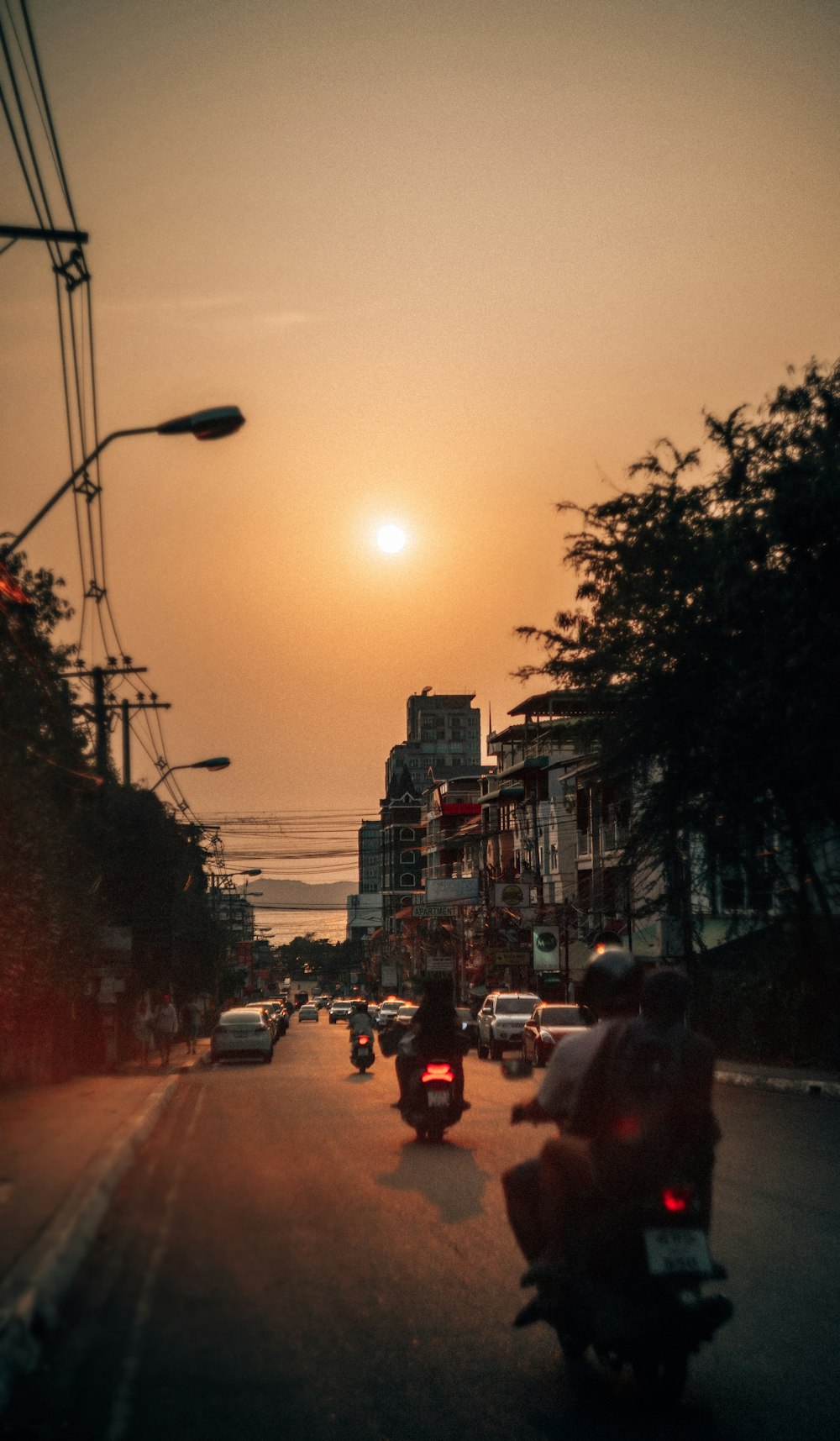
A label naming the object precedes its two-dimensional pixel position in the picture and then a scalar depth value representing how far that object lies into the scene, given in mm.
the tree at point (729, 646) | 22453
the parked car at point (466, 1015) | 50506
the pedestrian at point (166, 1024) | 42594
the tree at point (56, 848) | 24828
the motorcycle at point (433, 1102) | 16703
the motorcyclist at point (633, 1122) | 6242
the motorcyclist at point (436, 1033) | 17062
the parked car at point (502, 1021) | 40094
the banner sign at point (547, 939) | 57250
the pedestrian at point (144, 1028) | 40594
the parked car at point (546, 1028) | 31438
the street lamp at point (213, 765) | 41594
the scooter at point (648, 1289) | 5867
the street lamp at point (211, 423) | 14766
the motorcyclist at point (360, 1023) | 33812
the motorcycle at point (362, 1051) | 33375
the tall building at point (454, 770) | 182625
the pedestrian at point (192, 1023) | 49784
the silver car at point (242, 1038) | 40031
